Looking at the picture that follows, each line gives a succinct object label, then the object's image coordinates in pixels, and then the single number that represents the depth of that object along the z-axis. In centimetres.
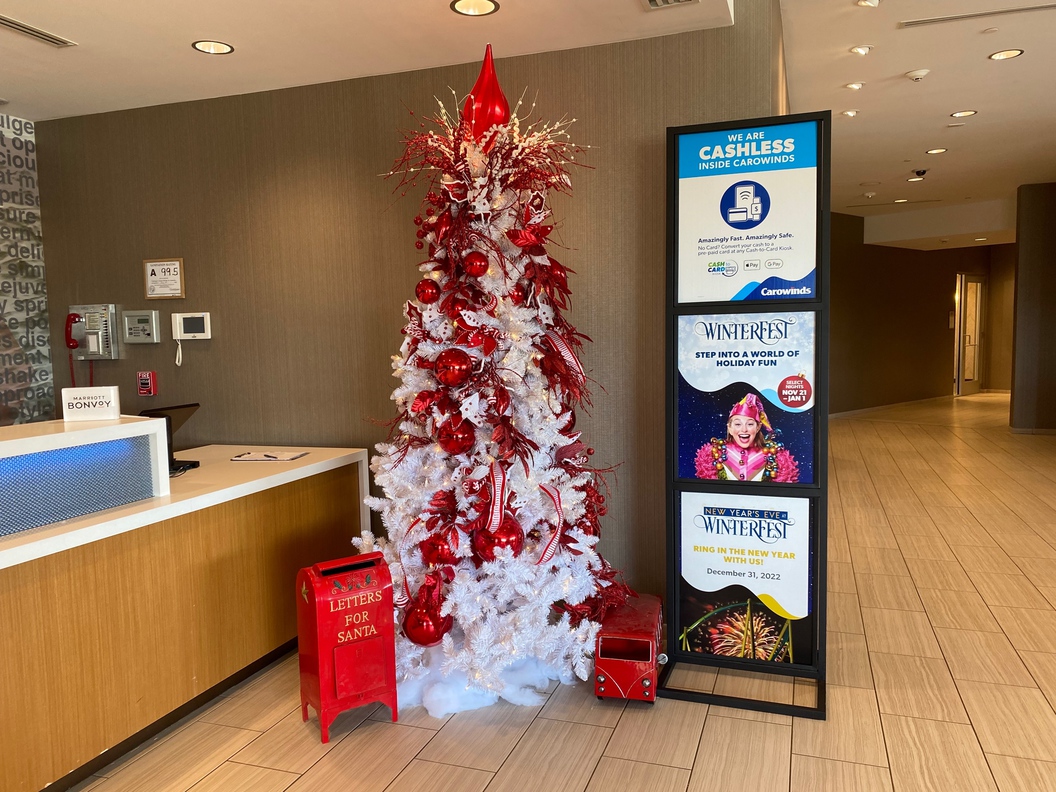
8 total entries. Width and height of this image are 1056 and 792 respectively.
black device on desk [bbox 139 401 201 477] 328
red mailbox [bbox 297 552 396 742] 268
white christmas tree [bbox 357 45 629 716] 283
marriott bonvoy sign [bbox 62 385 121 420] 271
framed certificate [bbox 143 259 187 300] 429
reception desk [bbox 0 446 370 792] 228
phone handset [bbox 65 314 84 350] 446
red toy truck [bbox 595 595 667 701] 286
